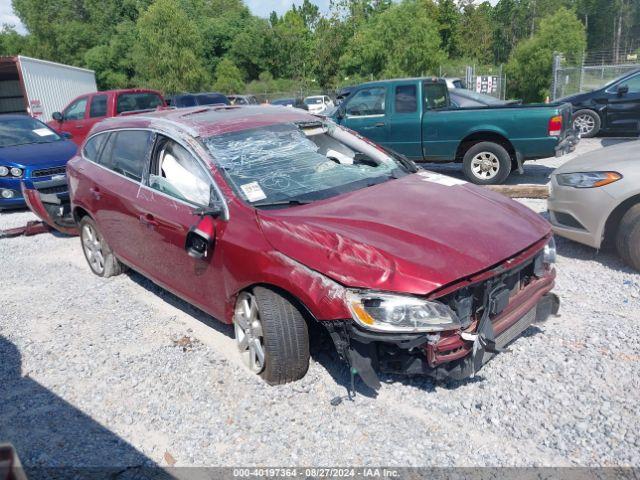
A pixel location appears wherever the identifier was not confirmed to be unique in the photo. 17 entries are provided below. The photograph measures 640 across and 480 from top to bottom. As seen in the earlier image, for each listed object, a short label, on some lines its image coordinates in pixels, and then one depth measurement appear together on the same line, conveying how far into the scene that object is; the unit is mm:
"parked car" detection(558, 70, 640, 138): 12352
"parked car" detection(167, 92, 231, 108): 18391
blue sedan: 8828
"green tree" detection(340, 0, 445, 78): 26719
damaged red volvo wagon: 2924
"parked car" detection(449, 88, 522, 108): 13148
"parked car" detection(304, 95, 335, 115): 30359
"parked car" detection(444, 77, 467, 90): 15685
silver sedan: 4848
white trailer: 15414
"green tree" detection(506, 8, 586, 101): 26844
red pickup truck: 12023
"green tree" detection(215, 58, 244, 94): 44219
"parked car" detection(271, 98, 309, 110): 25727
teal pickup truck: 8391
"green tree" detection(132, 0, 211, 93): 28969
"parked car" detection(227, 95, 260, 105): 25703
